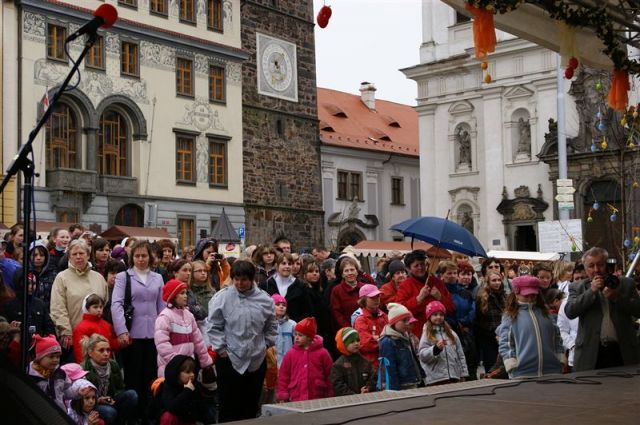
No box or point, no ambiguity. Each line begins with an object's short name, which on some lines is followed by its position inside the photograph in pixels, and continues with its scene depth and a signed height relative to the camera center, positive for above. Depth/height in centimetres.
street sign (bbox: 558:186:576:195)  2381 +152
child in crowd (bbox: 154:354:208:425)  797 -116
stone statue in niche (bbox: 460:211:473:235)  4222 +145
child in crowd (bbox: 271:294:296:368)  1043 -84
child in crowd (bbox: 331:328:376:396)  933 -113
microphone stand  502 +49
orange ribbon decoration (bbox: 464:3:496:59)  789 +184
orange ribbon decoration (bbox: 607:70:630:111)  924 +156
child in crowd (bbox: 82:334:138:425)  833 -105
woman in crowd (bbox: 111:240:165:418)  952 -56
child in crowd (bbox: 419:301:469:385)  967 -100
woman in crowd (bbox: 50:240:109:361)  951 -29
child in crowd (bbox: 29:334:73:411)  772 -86
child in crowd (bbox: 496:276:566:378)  911 -80
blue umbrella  1130 +23
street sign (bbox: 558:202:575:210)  2397 +115
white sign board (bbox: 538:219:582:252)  2502 +43
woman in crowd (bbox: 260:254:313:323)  1076 -38
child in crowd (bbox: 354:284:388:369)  989 -72
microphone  543 +139
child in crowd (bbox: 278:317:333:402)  931 -110
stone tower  4109 +588
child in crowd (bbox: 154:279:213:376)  874 -68
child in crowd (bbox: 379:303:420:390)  945 -99
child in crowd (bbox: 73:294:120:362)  921 -64
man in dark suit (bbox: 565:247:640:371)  857 -60
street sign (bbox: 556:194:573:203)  2373 +132
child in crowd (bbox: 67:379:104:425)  784 -119
